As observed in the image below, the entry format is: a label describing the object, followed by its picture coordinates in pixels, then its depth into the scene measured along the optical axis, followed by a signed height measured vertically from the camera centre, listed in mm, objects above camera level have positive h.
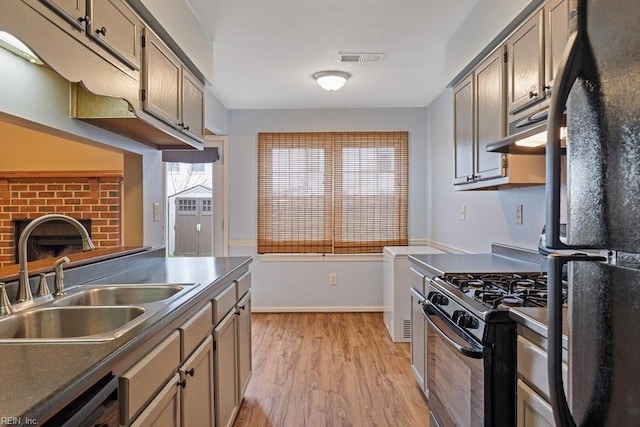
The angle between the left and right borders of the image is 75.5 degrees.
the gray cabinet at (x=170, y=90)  1969 +678
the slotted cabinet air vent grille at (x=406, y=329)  3766 -1055
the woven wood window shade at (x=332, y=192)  4844 +249
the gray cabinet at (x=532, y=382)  1181 -512
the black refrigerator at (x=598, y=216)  635 -4
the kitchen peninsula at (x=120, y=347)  764 -326
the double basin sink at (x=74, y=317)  1296 -353
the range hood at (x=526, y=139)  1570 +324
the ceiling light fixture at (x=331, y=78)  3576 +1171
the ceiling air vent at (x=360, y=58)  3211 +1232
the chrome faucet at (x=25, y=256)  1393 -147
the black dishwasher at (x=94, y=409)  781 -396
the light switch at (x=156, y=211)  2797 +10
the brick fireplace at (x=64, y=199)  3447 +117
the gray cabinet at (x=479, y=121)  2186 +543
